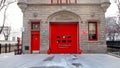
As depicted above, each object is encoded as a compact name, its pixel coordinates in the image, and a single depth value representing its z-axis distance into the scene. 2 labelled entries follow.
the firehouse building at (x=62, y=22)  9.77
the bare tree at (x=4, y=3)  15.85
